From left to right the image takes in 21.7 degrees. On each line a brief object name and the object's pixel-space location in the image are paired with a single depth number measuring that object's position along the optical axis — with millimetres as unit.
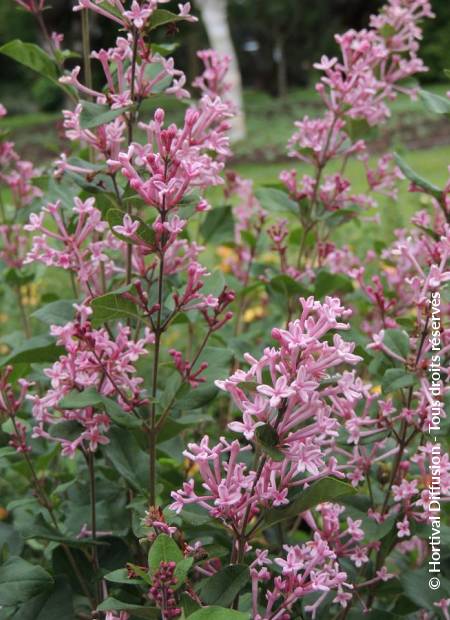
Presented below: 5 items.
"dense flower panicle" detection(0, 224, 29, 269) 770
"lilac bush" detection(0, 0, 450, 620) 456
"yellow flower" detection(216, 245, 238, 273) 3108
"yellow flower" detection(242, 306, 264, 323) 1129
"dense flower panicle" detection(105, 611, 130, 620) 464
